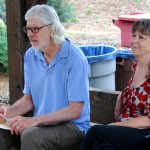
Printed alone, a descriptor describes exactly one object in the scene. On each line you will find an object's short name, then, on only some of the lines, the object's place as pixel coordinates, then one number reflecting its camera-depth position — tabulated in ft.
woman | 11.08
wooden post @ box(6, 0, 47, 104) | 15.17
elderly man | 11.56
